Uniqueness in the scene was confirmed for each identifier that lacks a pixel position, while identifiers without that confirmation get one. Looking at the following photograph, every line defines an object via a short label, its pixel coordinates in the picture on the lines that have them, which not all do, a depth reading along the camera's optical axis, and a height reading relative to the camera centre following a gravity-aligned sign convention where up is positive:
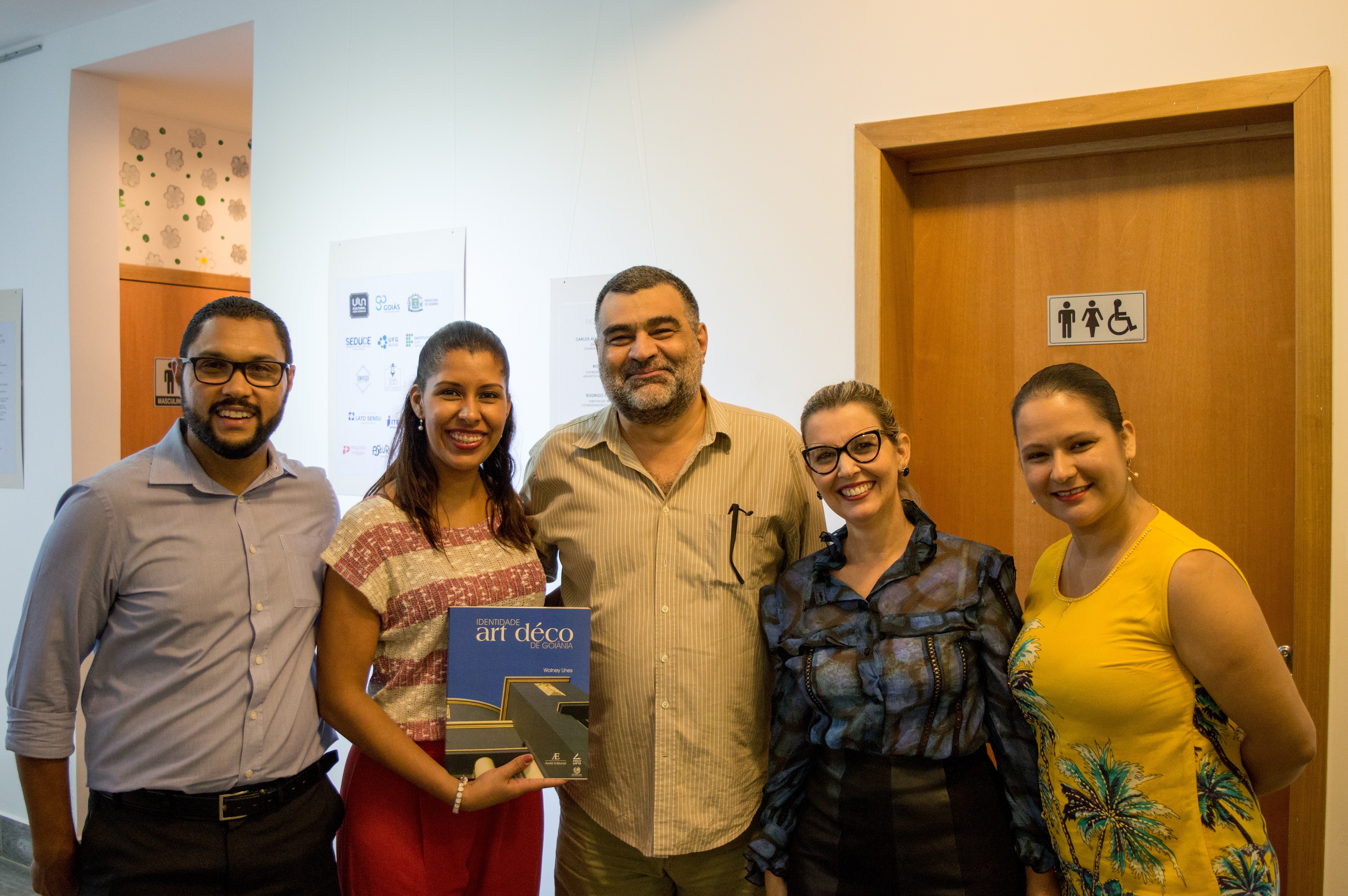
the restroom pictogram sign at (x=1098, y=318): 2.18 +0.26
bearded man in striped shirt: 1.68 -0.34
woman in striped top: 1.56 -0.41
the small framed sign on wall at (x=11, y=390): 3.70 +0.14
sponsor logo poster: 2.92 +0.33
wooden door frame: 1.86 +0.55
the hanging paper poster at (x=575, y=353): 2.66 +0.21
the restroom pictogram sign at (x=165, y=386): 4.27 +0.18
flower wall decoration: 4.25 +1.19
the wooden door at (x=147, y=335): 4.15 +0.42
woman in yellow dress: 1.25 -0.40
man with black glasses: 1.51 -0.44
